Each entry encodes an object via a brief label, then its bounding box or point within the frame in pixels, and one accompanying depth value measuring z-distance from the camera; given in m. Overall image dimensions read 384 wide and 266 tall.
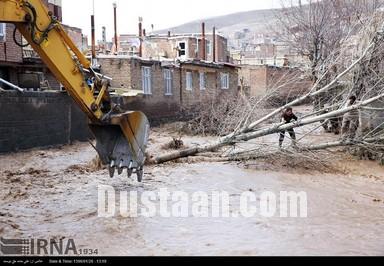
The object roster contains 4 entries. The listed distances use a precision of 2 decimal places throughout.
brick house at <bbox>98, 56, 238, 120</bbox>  25.42
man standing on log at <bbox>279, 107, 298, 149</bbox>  13.14
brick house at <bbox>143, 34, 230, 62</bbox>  45.19
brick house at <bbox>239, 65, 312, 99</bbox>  43.22
